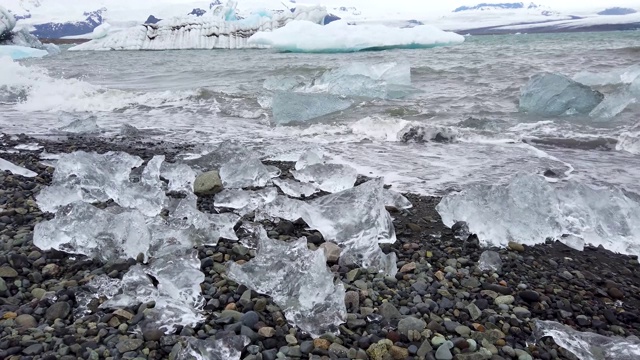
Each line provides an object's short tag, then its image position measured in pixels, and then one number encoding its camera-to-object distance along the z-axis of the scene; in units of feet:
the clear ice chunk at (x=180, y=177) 11.02
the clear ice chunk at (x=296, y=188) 10.87
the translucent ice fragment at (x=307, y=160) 12.80
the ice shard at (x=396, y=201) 9.79
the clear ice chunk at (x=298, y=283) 5.74
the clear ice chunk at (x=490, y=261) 7.28
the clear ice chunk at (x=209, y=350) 4.98
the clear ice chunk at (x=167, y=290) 5.64
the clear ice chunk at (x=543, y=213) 8.39
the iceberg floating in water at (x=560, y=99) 20.66
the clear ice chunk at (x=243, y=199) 9.80
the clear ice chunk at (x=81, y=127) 17.69
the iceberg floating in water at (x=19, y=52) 85.97
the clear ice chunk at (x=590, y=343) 5.24
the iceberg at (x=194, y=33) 120.47
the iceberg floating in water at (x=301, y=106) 20.30
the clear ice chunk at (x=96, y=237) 7.29
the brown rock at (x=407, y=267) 7.15
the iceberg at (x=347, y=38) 79.15
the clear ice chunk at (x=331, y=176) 11.15
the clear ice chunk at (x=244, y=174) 11.27
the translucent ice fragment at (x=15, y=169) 11.42
